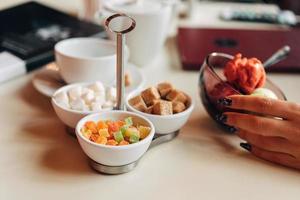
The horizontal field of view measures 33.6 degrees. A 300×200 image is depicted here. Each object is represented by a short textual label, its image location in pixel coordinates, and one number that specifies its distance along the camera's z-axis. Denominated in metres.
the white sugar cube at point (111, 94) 0.82
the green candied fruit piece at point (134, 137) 0.69
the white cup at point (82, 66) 0.87
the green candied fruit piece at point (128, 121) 0.73
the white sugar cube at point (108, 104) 0.79
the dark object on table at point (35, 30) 1.01
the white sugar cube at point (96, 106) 0.77
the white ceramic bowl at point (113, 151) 0.67
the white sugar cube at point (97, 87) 0.82
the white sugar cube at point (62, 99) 0.79
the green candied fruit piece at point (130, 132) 0.69
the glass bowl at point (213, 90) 0.81
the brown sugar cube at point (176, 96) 0.81
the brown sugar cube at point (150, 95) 0.80
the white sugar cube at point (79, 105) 0.77
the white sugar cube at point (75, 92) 0.80
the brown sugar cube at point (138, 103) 0.78
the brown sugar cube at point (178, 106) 0.78
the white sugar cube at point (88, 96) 0.79
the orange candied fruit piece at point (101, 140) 0.69
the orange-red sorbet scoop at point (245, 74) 0.81
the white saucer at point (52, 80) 0.90
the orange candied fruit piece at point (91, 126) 0.72
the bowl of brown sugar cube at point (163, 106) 0.77
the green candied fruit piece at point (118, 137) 0.69
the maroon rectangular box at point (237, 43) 1.06
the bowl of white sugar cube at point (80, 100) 0.77
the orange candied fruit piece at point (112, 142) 0.69
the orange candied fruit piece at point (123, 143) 0.69
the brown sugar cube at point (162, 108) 0.77
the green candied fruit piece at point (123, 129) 0.70
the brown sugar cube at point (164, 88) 0.82
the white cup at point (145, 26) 1.00
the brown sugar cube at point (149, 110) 0.78
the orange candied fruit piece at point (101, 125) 0.72
